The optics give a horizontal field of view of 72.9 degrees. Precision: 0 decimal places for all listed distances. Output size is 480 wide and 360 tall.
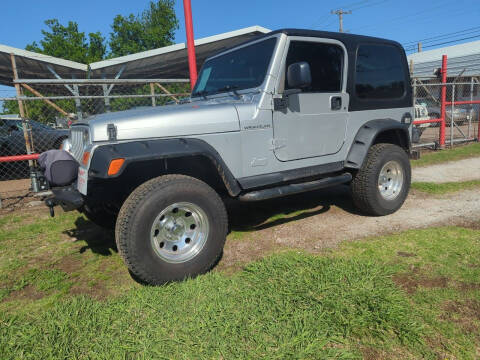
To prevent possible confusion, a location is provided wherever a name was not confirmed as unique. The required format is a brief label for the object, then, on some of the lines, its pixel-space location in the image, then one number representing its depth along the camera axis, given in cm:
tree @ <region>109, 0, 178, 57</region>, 5409
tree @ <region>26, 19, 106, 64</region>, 4625
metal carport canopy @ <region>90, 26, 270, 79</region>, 1148
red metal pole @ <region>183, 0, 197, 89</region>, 575
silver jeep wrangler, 257
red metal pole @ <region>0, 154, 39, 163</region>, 511
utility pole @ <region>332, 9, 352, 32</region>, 4194
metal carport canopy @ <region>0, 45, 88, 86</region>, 1044
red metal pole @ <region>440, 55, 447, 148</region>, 900
